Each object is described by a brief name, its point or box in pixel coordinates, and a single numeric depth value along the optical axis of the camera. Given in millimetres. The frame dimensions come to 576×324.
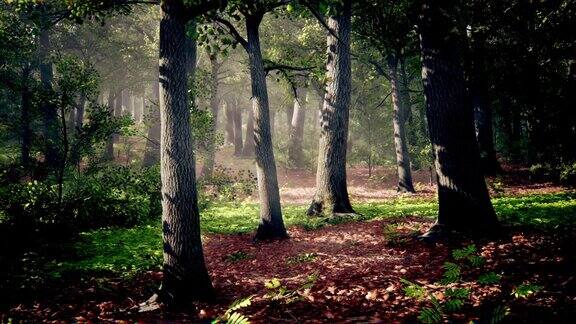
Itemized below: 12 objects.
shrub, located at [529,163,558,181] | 13698
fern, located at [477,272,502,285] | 4344
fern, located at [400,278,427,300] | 4168
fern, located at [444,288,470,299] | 4008
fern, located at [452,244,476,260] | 5270
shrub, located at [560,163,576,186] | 12158
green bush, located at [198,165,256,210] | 14047
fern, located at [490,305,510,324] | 3123
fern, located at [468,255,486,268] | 5008
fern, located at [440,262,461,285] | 4533
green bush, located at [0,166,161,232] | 8625
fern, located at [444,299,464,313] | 3686
